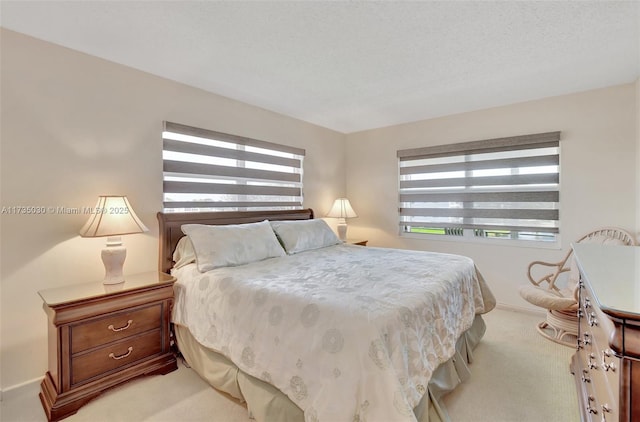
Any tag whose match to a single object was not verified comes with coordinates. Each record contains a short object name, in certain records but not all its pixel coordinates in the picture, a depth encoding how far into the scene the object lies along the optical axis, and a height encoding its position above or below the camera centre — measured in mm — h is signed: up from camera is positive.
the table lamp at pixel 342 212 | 4303 -66
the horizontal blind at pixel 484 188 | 3354 +228
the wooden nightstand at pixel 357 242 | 4162 -474
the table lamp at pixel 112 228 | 2119 -138
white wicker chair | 2600 -780
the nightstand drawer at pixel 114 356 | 1893 -983
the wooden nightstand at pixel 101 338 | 1822 -850
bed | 1328 -637
